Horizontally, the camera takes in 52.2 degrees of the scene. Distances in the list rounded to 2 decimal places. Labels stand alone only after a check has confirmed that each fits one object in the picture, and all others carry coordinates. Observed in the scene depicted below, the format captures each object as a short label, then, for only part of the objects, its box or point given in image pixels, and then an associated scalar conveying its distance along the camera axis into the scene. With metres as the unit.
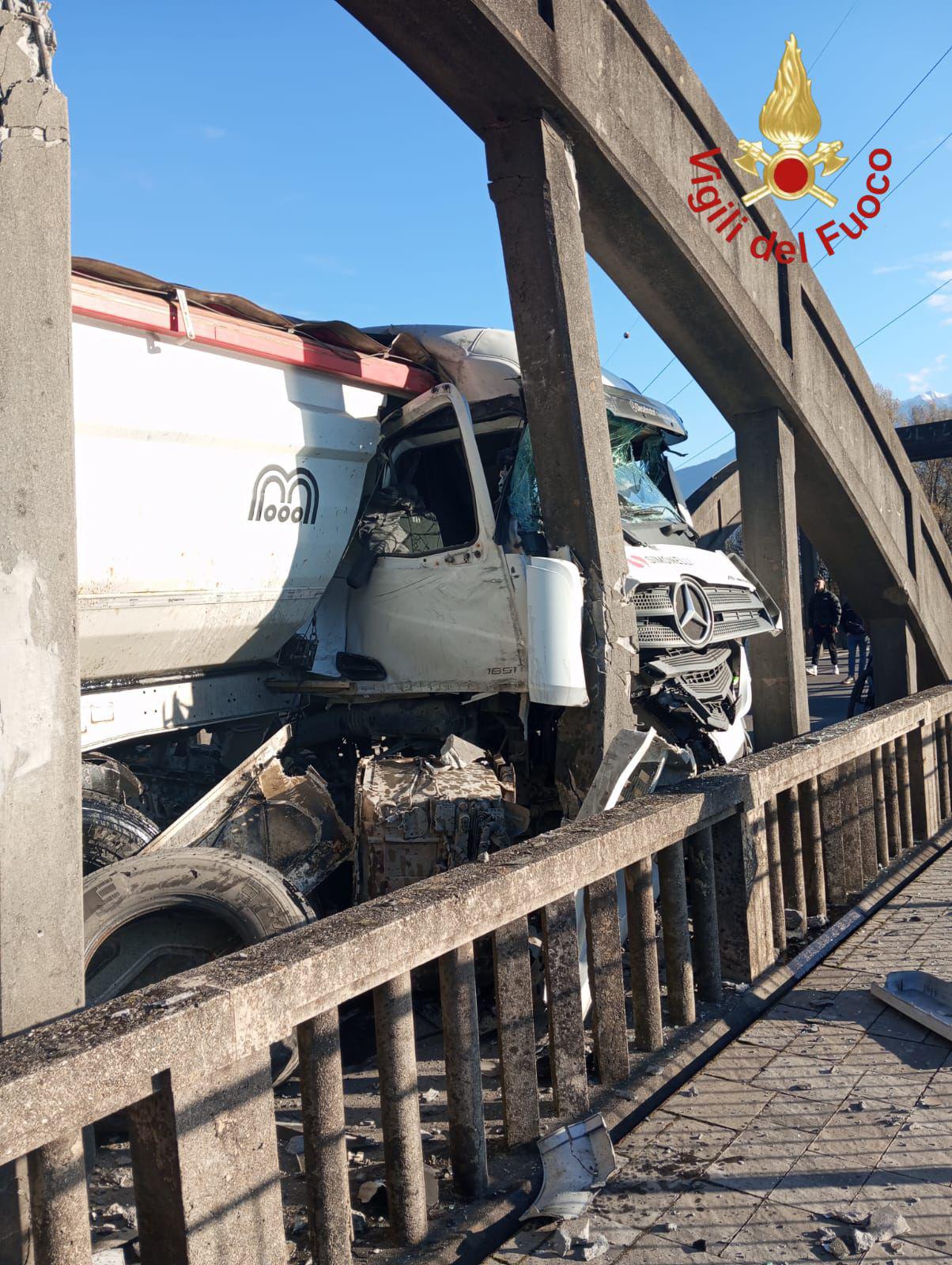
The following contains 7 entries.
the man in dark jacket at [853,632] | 15.02
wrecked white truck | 4.27
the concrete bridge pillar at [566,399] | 5.37
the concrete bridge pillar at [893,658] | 9.46
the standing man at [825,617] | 16.88
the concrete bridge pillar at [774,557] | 7.79
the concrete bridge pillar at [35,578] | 2.37
